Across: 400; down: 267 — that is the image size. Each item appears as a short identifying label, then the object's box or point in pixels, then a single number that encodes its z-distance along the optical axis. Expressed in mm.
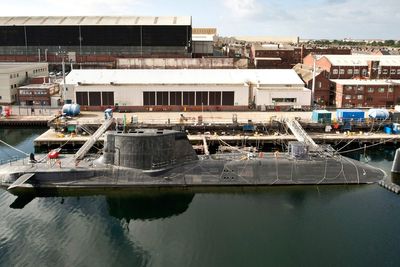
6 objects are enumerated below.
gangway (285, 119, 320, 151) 43594
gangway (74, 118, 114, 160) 38750
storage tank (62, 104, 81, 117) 56594
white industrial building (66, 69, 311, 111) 61562
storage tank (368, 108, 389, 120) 53375
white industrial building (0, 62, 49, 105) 66812
